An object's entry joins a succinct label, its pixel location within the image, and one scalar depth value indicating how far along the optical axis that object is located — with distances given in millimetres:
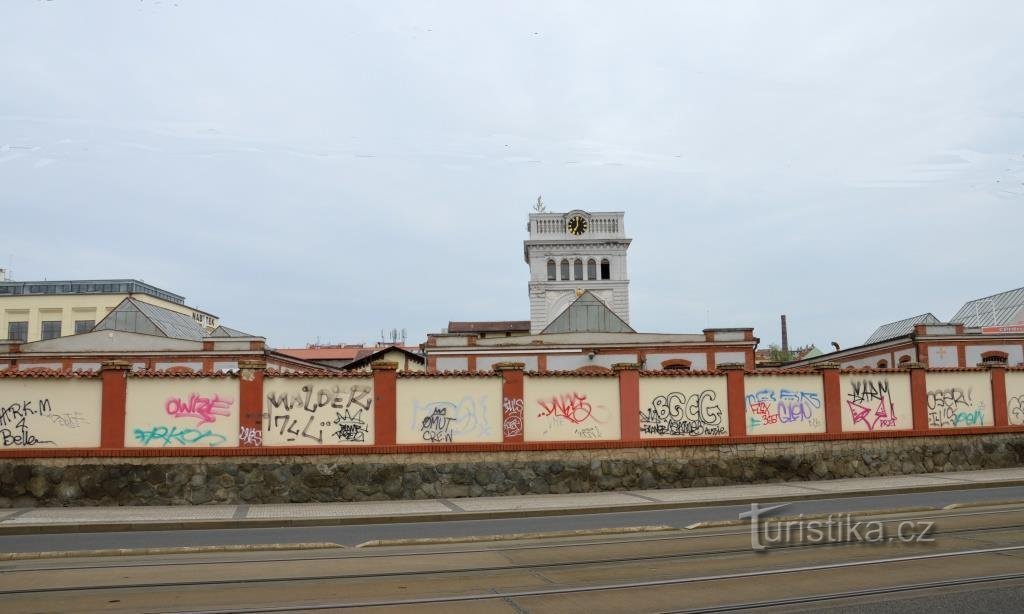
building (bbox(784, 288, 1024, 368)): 44156
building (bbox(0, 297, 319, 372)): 42000
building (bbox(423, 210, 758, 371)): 41094
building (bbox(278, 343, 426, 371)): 58350
